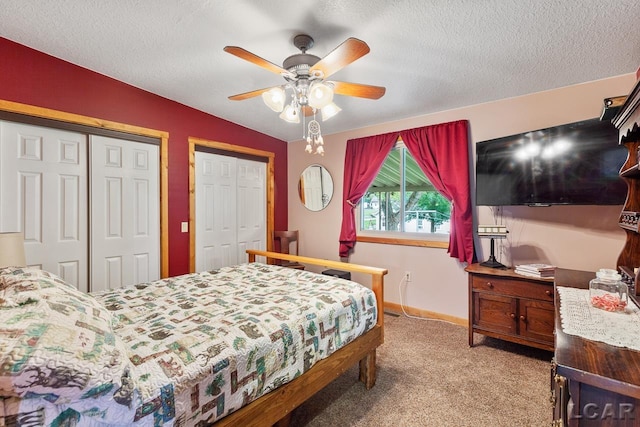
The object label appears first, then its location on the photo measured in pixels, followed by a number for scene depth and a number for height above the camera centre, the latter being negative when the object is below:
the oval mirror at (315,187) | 4.37 +0.41
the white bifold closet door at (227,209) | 3.76 +0.09
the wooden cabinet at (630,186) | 1.53 +0.15
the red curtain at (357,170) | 3.80 +0.57
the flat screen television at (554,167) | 2.20 +0.37
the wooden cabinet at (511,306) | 2.37 -0.77
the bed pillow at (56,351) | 0.78 -0.39
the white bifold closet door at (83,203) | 2.49 +0.13
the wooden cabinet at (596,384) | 0.84 -0.48
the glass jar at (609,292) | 1.34 -0.38
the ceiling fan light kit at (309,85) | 1.78 +0.89
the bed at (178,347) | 0.85 -0.55
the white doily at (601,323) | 1.07 -0.44
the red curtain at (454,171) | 3.17 +0.46
